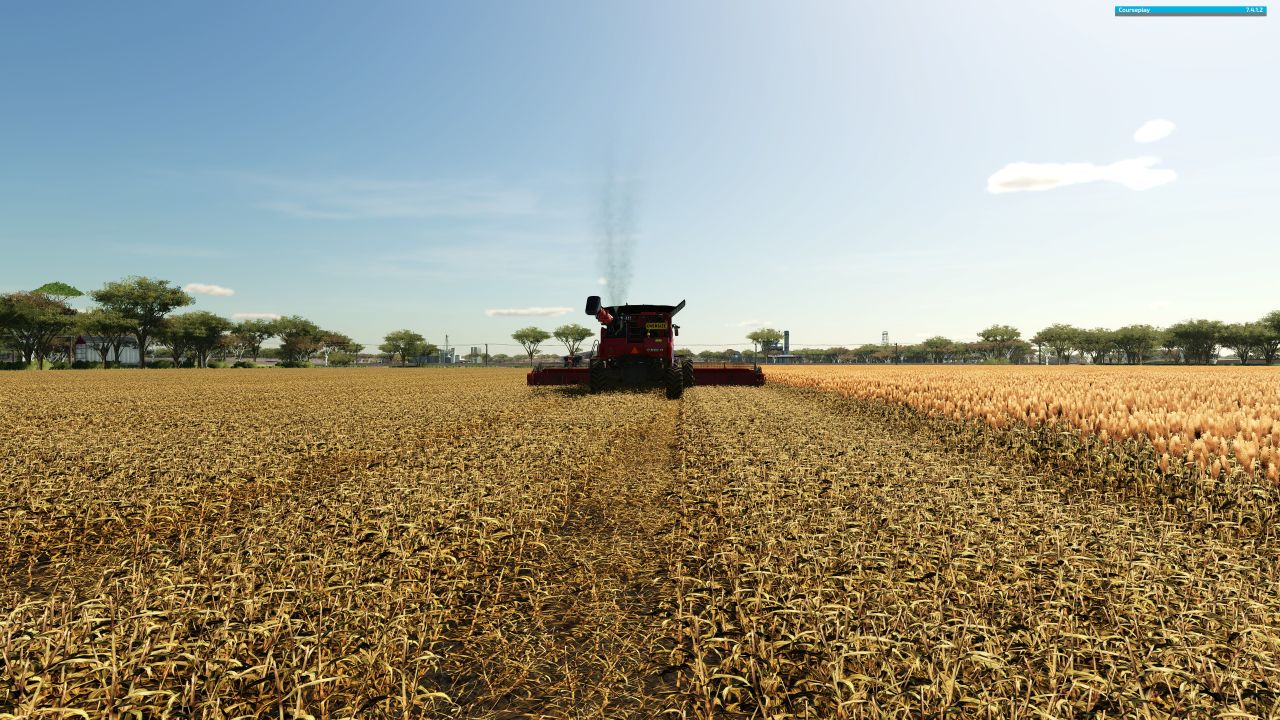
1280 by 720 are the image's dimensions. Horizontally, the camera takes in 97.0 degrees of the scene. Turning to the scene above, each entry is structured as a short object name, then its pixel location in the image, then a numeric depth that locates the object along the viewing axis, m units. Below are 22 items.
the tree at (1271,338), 84.81
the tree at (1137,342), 102.62
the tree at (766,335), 143.98
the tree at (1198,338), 91.56
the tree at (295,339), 96.06
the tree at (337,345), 104.62
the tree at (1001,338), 125.56
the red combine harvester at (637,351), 18.91
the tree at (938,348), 127.69
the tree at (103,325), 67.12
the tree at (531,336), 127.69
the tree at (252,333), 97.75
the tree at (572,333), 123.62
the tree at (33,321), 62.04
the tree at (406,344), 120.19
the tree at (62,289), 89.11
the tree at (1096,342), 108.06
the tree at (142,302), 70.75
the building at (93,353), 101.72
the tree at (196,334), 75.25
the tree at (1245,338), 86.12
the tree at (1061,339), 114.38
